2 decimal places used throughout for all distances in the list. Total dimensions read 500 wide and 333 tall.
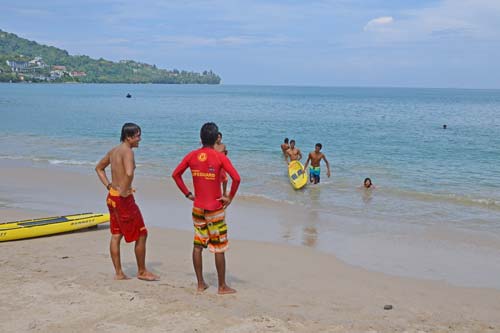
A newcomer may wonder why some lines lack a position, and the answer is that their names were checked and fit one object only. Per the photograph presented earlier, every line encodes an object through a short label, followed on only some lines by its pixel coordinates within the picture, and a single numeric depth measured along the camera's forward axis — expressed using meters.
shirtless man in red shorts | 5.96
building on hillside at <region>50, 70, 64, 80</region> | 191.99
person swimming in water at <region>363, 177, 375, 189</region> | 14.99
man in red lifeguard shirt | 5.57
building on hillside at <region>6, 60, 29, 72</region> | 184.82
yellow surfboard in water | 14.99
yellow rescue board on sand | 8.41
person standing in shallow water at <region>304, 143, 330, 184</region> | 15.59
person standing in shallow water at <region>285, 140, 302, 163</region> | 16.92
